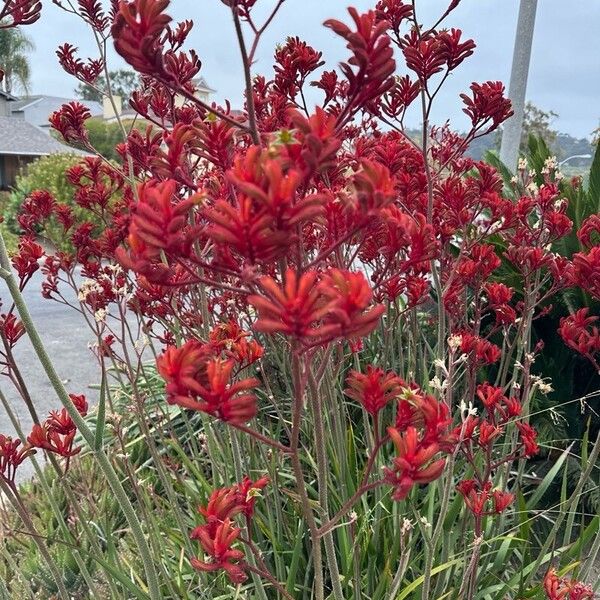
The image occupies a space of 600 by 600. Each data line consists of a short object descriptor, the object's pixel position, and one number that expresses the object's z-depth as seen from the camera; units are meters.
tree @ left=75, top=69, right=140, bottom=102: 53.21
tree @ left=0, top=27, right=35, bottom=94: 49.51
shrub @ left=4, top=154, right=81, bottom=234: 14.65
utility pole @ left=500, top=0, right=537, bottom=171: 4.10
